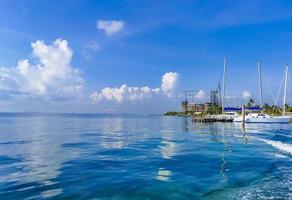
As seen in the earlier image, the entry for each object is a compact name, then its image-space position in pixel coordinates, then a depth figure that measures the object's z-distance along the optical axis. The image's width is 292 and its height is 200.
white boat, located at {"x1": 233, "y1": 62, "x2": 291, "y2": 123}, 63.41
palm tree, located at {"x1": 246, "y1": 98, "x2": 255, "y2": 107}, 107.91
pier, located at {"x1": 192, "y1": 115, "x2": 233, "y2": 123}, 72.18
